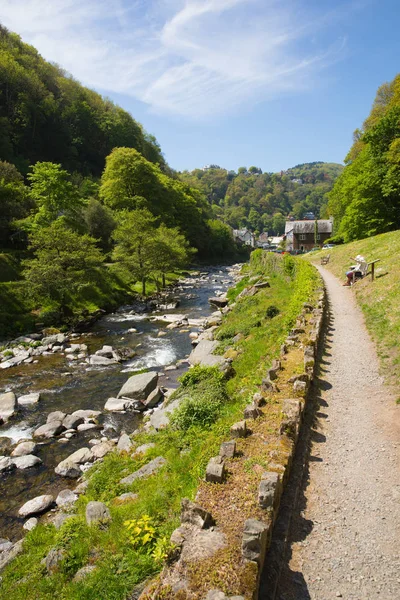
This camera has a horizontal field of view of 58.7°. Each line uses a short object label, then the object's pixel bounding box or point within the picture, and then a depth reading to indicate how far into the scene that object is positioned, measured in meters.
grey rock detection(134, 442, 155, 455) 11.09
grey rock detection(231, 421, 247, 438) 8.72
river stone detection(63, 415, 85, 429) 14.63
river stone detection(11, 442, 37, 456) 13.02
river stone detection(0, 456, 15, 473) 12.09
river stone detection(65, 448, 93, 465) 12.26
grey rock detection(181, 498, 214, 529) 6.07
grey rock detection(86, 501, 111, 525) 7.66
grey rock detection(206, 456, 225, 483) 7.19
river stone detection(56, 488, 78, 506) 10.23
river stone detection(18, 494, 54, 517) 10.05
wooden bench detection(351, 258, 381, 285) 26.64
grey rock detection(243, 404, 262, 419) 9.45
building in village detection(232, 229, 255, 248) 179.15
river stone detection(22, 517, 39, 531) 9.45
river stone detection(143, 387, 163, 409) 16.17
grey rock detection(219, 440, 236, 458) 7.93
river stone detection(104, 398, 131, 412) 15.98
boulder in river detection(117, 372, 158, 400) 16.61
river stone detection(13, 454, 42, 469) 12.24
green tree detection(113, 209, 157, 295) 42.44
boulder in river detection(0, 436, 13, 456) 13.37
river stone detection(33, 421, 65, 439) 14.20
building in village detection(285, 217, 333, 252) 100.12
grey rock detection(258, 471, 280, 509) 6.41
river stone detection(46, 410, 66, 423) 15.19
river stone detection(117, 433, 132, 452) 11.94
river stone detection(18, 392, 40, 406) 17.17
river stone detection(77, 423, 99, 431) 14.50
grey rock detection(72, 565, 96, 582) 6.29
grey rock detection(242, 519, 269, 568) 5.34
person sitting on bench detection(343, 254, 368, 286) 26.95
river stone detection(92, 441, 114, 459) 12.52
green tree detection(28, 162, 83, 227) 44.25
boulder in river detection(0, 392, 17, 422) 15.88
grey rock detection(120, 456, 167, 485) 9.50
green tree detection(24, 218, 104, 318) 30.14
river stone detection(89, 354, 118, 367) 21.88
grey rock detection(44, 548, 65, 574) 6.76
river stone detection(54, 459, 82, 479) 11.69
